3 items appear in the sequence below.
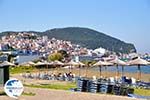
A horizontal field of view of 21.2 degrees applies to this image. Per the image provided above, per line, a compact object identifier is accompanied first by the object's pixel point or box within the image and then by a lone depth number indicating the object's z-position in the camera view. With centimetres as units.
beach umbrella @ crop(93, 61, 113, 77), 2820
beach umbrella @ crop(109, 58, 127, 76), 2670
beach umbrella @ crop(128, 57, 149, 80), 2363
